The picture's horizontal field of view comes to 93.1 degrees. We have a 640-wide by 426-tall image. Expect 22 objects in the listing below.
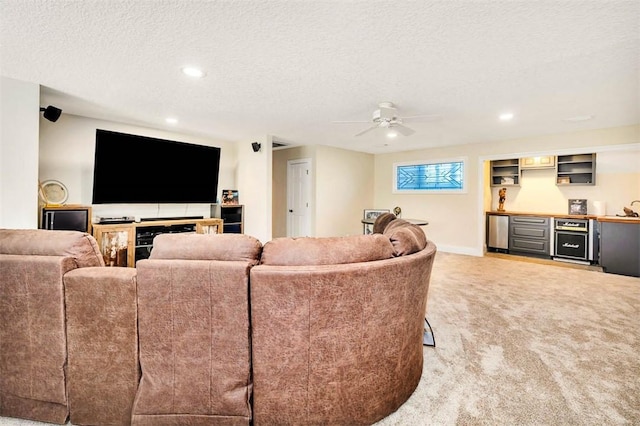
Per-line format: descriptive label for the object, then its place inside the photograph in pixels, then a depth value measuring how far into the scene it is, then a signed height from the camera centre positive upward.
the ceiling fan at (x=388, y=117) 3.40 +1.14
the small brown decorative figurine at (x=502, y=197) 6.40 +0.42
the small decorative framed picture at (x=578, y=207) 5.44 +0.18
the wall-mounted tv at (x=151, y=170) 4.06 +0.66
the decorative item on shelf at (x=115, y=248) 4.05 -0.46
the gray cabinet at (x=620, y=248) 4.39 -0.45
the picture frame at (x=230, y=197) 5.59 +0.33
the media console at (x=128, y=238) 4.03 -0.33
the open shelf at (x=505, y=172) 6.18 +0.93
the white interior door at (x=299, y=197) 6.41 +0.40
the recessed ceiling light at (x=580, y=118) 4.00 +1.34
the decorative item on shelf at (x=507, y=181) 6.26 +0.75
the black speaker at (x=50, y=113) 3.32 +1.12
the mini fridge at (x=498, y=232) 6.12 -0.32
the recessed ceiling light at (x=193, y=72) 2.65 +1.28
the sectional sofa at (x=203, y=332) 1.32 -0.53
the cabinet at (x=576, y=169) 5.38 +0.88
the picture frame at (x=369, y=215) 5.91 +0.02
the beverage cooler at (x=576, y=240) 5.13 -0.40
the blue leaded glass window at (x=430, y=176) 6.22 +0.88
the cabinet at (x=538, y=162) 5.80 +1.07
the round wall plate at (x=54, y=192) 3.80 +0.29
